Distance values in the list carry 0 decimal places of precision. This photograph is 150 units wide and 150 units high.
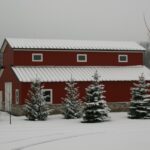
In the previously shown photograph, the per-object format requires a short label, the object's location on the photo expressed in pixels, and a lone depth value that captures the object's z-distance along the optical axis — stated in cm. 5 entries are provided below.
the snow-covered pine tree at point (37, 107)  3481
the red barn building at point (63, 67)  4094
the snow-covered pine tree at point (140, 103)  3550
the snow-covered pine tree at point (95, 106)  3372
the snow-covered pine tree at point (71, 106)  3600
